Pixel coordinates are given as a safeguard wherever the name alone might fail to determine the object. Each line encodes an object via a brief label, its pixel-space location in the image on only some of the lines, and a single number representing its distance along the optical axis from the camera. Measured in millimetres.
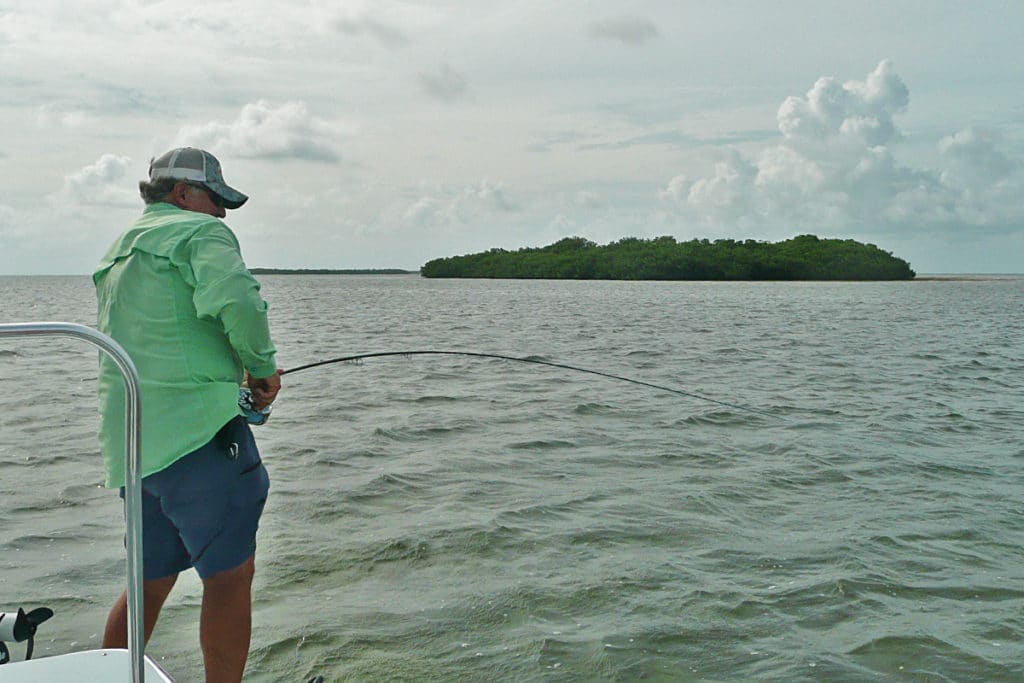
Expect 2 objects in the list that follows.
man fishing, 2885
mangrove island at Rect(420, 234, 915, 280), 134000
